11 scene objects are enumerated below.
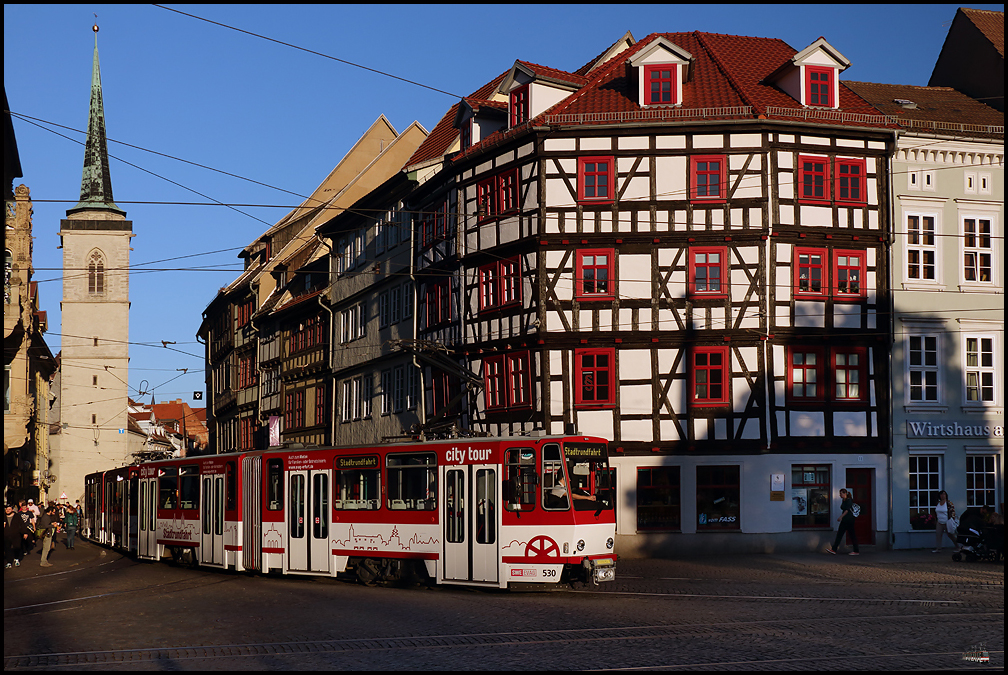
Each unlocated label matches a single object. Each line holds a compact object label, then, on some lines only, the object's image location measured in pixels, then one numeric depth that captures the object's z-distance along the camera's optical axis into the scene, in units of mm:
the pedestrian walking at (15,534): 30484
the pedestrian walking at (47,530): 33781
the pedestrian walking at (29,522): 32287
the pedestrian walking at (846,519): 30609
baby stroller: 27688
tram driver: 21531
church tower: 100812
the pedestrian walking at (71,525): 45594
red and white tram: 21484
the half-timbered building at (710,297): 32406
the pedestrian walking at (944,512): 30862
